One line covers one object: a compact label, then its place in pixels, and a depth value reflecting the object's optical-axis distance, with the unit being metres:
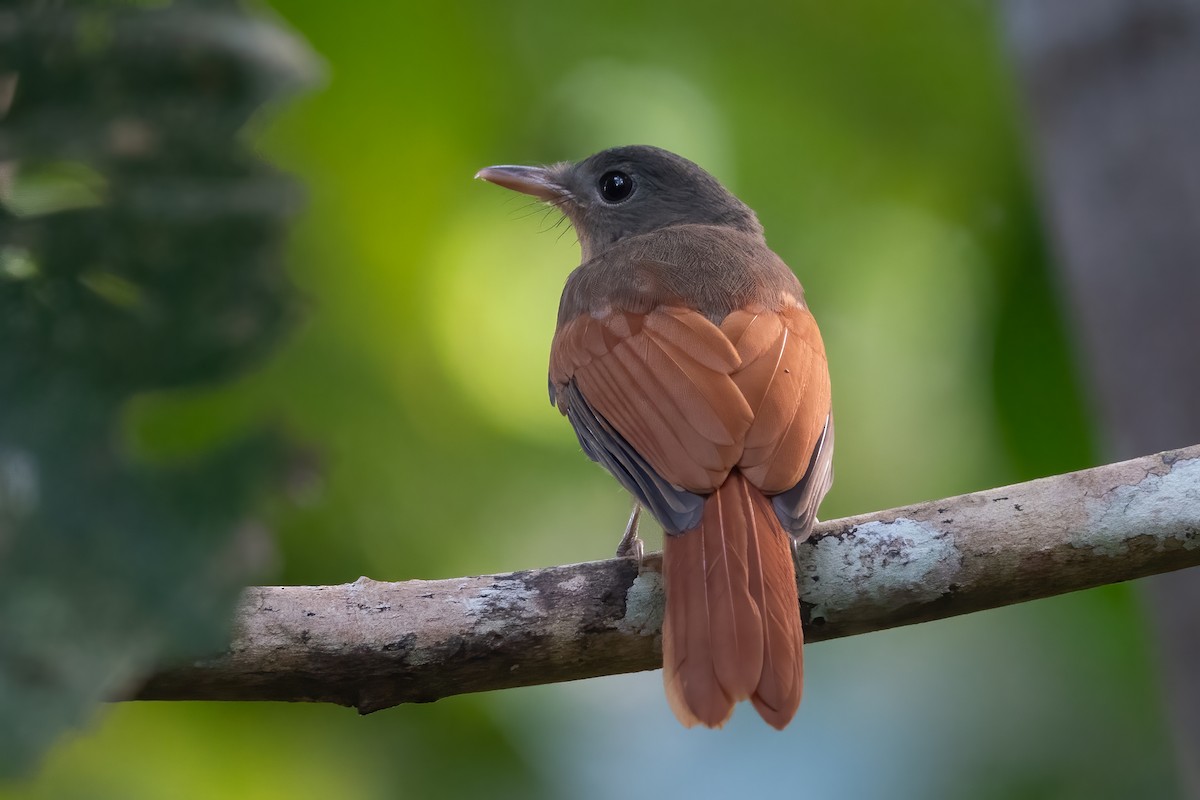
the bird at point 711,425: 5.01
